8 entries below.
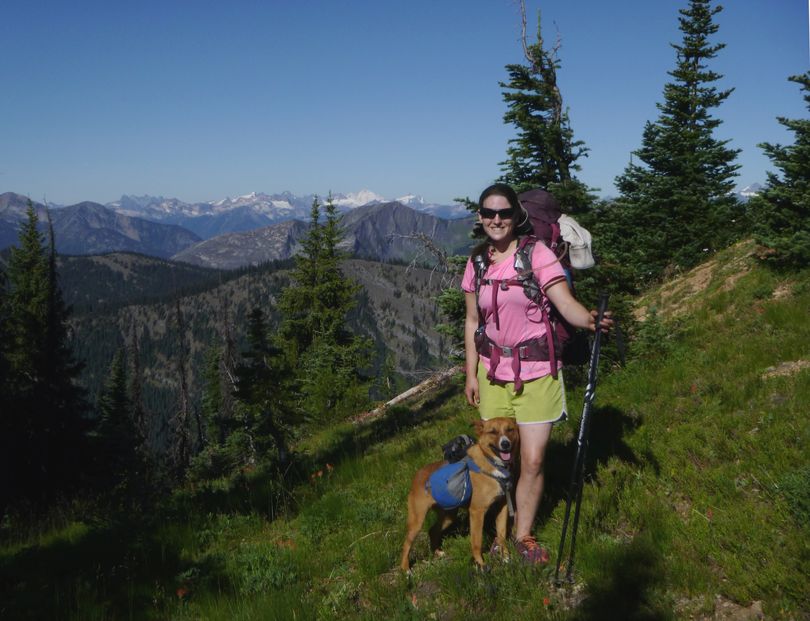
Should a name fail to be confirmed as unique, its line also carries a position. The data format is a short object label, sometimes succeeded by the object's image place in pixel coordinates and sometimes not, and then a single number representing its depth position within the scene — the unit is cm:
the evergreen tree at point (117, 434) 870
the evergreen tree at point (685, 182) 1961
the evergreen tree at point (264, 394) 1727
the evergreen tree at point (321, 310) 2800
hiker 369
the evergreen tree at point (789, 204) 1088
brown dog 380
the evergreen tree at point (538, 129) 1019
